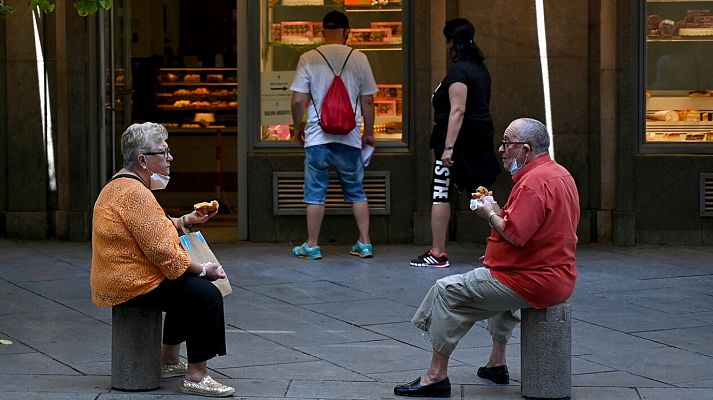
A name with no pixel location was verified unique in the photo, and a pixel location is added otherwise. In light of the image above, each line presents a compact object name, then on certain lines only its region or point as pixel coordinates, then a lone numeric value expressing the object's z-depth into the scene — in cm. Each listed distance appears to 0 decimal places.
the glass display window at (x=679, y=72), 1188
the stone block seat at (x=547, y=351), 669
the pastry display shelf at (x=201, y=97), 1752
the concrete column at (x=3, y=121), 1180
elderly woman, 659
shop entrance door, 1203
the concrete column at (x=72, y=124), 1188
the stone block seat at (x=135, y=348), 680
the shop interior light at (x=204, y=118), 1684
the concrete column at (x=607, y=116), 1163
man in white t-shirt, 1101
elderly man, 657
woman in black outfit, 1043
